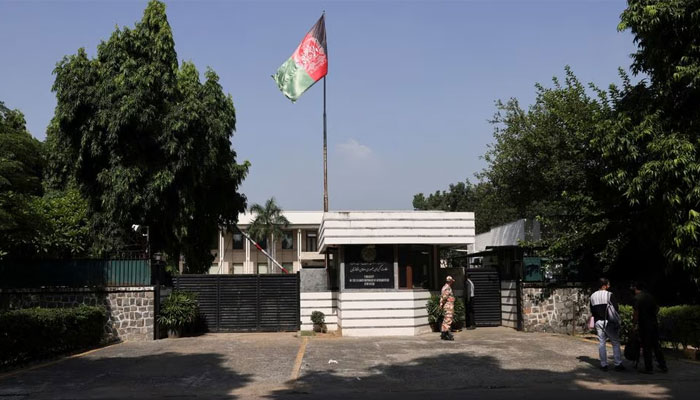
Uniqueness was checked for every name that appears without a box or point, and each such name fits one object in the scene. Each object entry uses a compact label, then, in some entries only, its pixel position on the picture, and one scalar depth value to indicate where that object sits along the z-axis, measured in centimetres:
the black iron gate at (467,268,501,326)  2098
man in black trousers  1173
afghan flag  2719
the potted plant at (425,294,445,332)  1950
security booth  1877
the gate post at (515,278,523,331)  1953
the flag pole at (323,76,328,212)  2742
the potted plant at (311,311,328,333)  2050
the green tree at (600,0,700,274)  1436
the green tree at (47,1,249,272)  2453
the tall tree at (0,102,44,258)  1585
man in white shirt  1211
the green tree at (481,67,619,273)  1831
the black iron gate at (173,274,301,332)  2117
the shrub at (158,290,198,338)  1939
